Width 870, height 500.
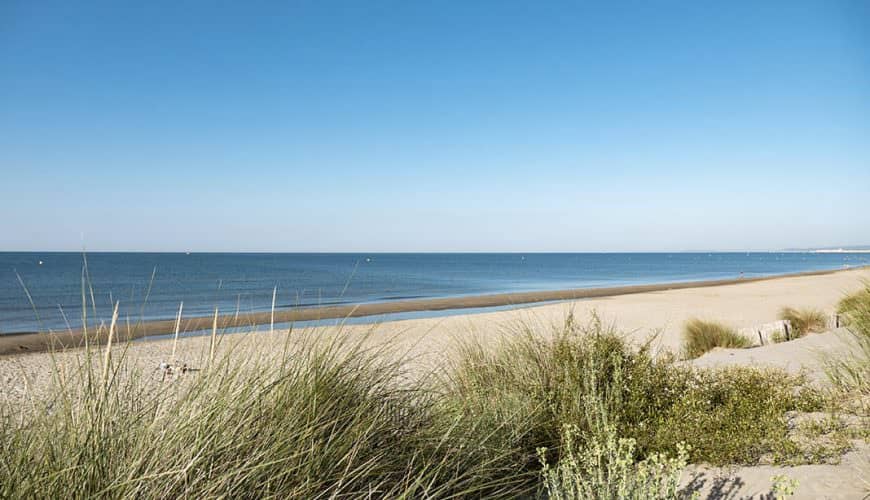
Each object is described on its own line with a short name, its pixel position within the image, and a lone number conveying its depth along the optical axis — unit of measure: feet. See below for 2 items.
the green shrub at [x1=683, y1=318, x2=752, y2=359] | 35.37
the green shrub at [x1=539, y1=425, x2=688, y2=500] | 10.04
